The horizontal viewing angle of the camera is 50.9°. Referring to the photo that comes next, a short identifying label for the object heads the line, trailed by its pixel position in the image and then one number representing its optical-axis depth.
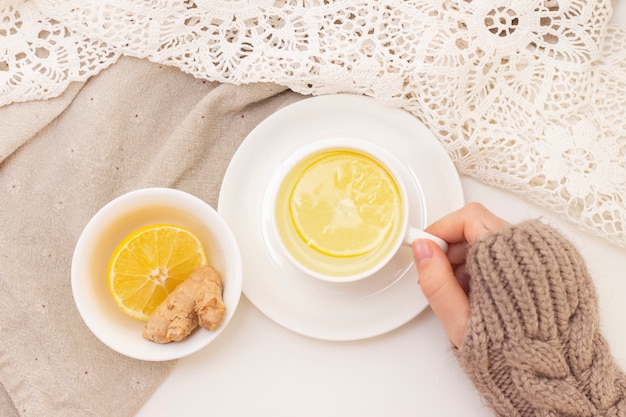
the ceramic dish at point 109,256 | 0.80
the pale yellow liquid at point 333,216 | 0.82
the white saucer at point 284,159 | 0.84
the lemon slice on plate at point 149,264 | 0.82
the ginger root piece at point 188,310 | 0.78
